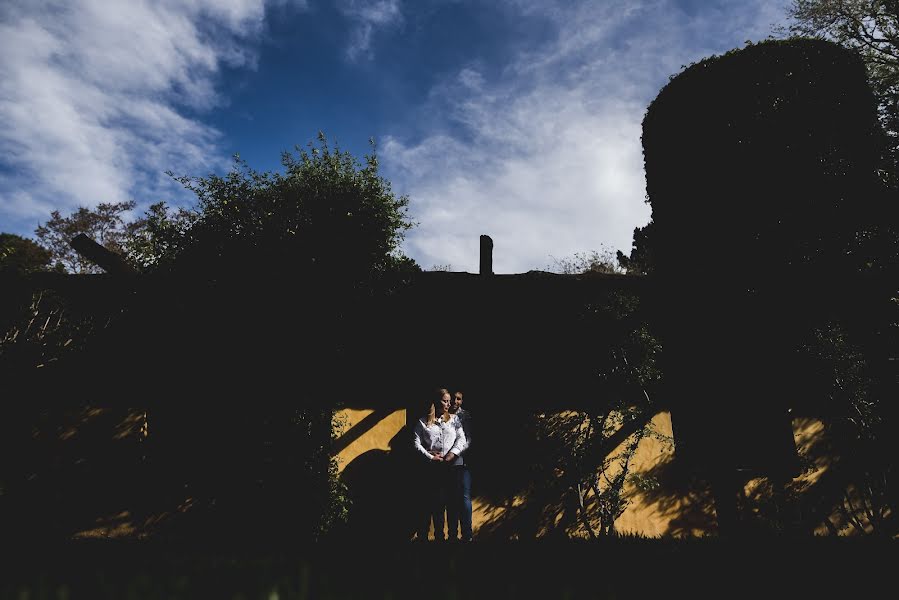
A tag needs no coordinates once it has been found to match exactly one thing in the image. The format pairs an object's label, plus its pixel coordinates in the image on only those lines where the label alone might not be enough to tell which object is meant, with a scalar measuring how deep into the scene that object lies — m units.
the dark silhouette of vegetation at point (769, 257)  6.74
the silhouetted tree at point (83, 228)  27.33
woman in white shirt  6.14
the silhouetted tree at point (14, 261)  6.62
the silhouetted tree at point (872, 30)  12.47
